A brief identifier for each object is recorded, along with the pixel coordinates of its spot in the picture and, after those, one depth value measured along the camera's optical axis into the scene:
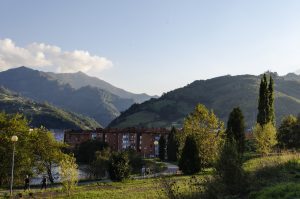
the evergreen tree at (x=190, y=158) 41.84
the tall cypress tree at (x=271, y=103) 54.41
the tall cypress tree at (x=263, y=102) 54.47
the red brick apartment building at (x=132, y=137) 131.25
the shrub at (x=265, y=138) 46.25
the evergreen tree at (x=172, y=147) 94.38
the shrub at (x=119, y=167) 39.47
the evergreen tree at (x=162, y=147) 104.53
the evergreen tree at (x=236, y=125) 51.88
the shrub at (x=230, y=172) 14.85
